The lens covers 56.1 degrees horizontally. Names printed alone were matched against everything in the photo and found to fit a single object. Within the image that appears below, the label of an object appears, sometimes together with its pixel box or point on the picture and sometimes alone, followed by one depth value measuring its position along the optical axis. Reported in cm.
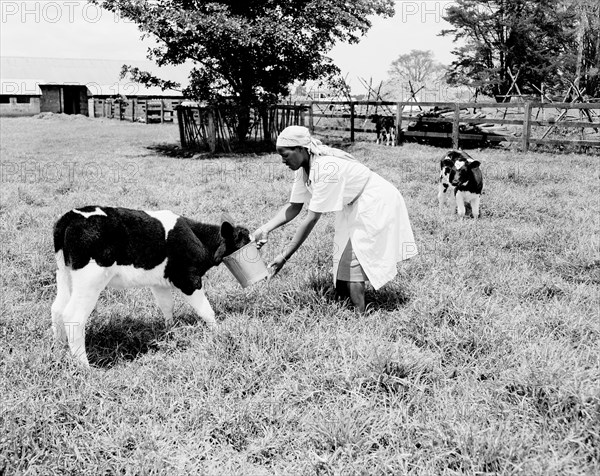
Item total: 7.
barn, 4497
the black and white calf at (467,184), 773
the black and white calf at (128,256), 352
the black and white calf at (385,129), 1888
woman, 405
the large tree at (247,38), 1505
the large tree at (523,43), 3806
